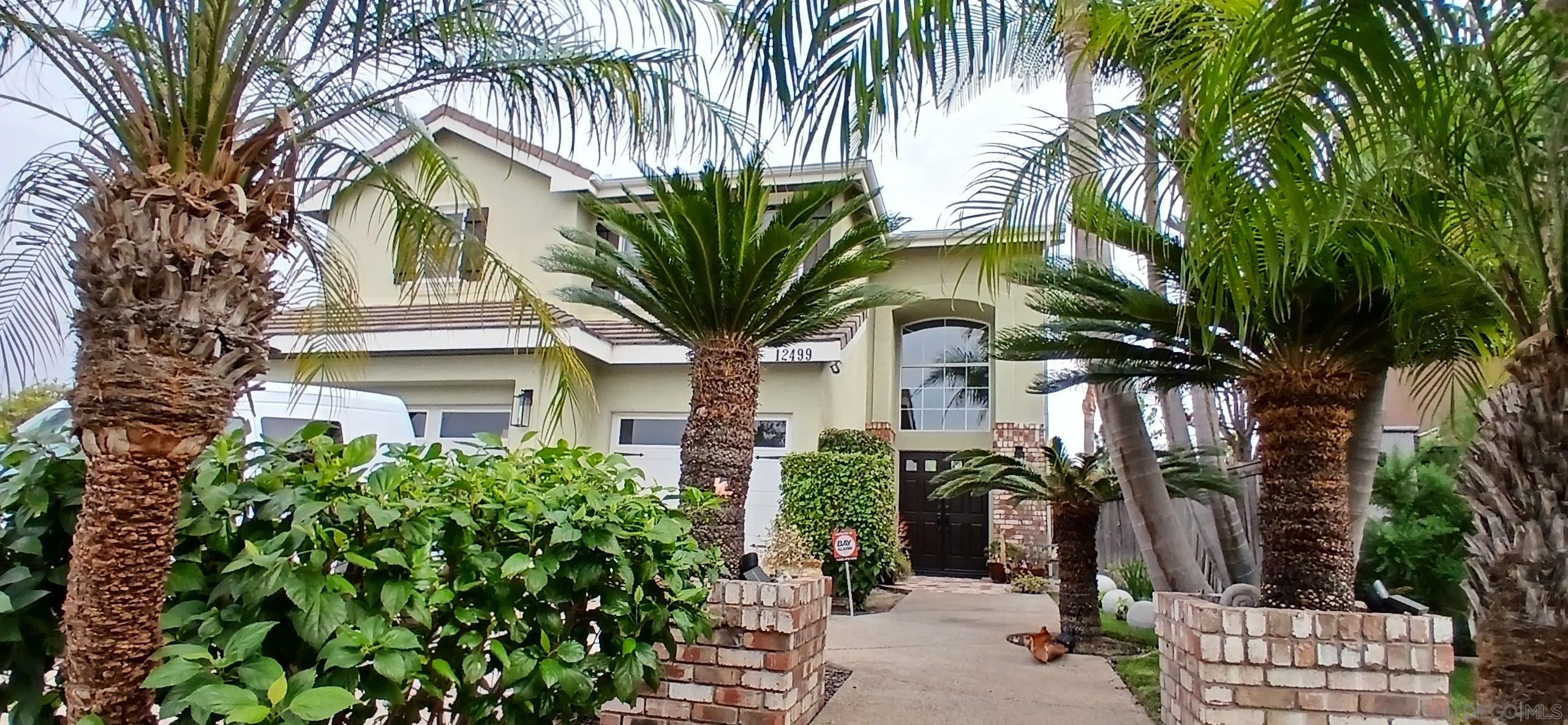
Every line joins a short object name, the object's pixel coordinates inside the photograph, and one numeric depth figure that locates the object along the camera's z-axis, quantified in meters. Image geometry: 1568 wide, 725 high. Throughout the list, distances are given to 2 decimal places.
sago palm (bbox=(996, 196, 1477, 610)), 4.55
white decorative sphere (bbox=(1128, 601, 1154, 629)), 9.38
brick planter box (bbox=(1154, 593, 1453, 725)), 3.84
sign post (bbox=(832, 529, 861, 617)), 9.77
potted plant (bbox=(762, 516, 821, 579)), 10.09
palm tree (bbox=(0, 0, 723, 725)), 2.33
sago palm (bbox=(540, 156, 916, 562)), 6.19
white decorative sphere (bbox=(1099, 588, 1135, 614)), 10.53
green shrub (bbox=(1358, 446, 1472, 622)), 8.26
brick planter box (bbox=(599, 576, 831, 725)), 4.34
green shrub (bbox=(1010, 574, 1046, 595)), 13.27
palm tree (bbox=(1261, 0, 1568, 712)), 2.96
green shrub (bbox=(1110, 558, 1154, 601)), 11.22
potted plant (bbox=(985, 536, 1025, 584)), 14.26
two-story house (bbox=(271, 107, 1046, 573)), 12.27
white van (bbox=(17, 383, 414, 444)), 8.69
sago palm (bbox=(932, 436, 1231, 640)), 8.05
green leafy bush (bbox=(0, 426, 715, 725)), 2.29
